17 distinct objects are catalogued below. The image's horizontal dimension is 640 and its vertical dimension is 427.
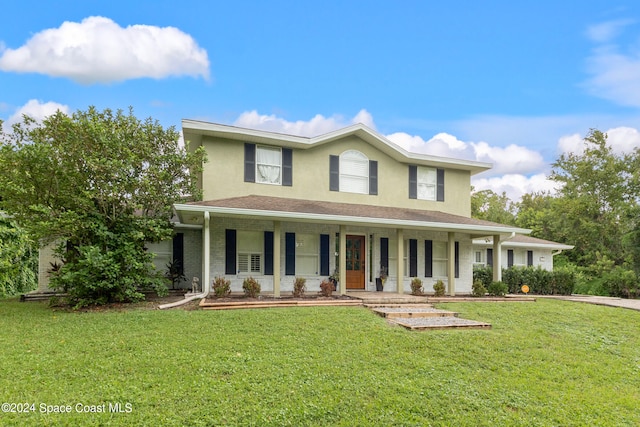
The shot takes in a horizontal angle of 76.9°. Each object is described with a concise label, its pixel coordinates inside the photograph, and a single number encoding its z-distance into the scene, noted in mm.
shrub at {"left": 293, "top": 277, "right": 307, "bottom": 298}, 11180
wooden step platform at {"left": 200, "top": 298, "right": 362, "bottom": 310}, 9432
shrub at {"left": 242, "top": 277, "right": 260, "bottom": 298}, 10836
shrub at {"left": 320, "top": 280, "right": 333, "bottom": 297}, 11359
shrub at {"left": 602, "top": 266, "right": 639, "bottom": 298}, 16766
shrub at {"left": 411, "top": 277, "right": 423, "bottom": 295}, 12586
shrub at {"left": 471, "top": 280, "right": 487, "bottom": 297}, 13117
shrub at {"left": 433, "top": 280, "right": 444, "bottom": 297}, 12508
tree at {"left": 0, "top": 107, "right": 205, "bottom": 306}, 9750
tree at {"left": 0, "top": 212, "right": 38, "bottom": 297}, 8820
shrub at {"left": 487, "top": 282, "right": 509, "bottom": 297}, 13086
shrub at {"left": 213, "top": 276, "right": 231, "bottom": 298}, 10609
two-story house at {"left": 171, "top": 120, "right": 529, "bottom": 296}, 12250
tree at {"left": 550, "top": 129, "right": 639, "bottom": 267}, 23141
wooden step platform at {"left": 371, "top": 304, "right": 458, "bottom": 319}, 9284
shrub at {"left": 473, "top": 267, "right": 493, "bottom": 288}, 15847
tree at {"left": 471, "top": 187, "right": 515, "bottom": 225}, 36619
